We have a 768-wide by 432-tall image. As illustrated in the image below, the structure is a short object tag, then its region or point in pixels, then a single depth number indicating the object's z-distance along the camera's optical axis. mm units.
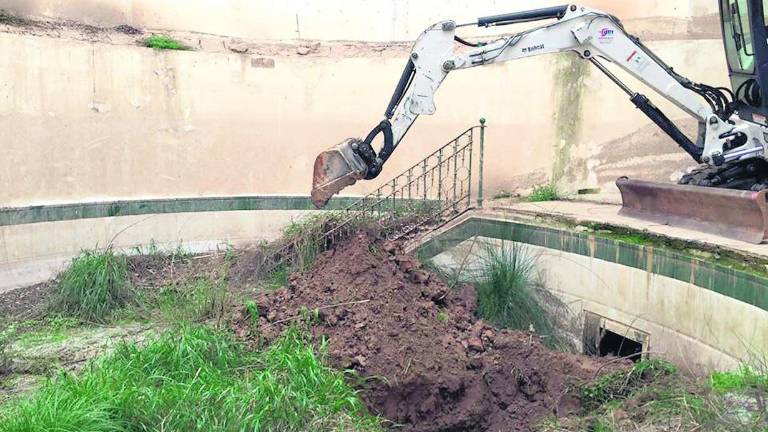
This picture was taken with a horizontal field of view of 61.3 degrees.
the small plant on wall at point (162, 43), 8344
